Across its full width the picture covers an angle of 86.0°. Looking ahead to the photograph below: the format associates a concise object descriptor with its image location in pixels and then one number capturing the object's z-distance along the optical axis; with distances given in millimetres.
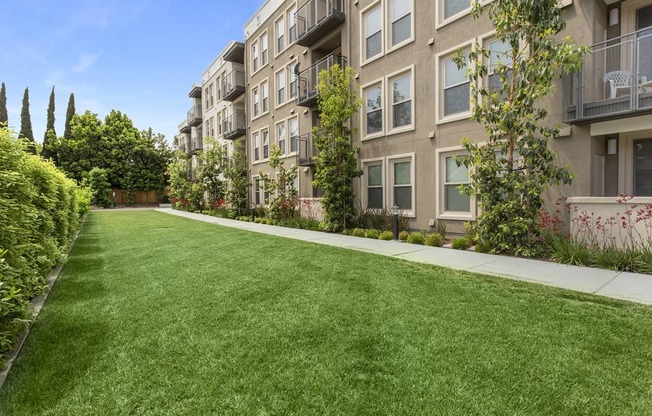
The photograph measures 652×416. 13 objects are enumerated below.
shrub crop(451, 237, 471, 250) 8459
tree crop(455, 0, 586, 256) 6801
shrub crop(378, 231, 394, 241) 10275
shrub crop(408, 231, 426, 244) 9547
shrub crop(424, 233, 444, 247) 9109
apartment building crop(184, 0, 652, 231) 7324
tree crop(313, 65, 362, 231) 11859
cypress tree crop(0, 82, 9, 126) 41219
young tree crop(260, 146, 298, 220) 15786
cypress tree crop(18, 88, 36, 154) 42656
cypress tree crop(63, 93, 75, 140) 39906
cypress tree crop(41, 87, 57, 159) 36438
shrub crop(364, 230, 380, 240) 10720
